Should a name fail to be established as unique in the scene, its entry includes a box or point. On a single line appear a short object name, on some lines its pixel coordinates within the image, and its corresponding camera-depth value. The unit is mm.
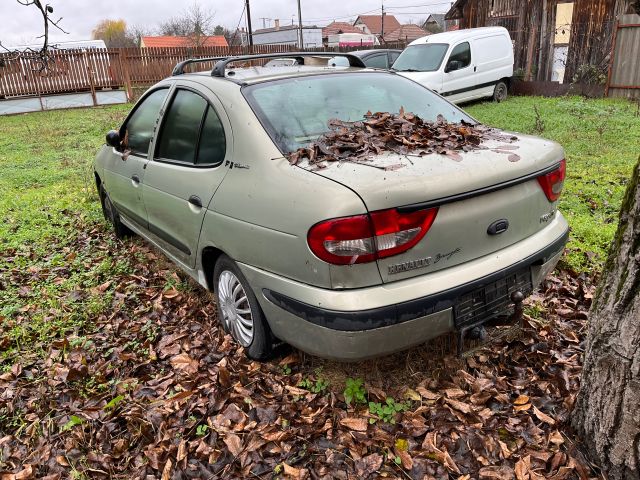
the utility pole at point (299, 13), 44094
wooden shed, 13867
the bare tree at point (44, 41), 2959
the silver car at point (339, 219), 2178
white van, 12133
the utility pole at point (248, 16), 29245
